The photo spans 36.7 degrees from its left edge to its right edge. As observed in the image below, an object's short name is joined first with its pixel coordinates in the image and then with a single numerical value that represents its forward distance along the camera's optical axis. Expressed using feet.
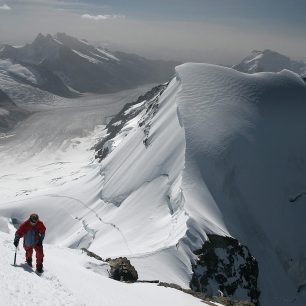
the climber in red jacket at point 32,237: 71.41
